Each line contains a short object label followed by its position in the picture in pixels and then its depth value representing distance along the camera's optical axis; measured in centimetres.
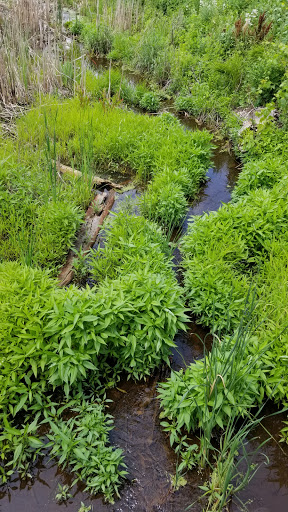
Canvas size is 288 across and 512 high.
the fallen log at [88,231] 393
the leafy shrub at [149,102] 782
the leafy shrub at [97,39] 1024
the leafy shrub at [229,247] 350
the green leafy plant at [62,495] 234
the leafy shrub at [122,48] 986
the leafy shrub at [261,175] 502
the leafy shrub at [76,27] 1111
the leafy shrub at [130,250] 356
